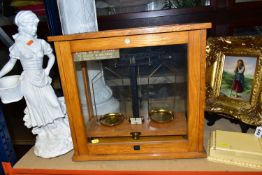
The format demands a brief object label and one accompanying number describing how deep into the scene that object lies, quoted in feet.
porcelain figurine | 2.33
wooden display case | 2.13
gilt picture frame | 2.69
